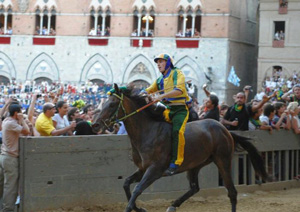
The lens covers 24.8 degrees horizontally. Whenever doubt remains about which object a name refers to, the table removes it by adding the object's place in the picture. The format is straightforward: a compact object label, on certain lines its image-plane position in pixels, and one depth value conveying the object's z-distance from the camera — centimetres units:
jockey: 1079
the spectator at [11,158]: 1106
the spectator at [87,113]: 1477
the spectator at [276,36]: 4433
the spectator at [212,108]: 1400
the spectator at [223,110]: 1644
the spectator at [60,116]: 1288
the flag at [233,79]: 3791
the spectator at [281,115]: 1606
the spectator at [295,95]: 1722
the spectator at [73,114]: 1377
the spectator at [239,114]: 1451
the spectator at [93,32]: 4694
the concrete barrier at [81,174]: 1142
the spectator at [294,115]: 1580
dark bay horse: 1041
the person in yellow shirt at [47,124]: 1216
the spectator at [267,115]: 1536
